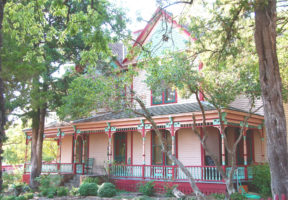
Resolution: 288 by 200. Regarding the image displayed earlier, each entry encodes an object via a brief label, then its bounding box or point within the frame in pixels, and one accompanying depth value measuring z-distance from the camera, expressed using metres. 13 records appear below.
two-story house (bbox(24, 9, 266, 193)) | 16.12
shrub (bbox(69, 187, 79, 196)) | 16.48
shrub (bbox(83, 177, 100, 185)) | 17.73
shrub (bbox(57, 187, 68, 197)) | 16.33
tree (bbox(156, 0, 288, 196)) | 7.78
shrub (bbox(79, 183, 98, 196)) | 15.93
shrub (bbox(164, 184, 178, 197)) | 15.44
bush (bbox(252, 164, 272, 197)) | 15.16
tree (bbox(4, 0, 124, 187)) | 9.43
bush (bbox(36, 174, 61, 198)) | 16.69
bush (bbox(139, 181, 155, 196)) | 16.12
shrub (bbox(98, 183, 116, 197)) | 15.57
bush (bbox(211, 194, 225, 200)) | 13.77
